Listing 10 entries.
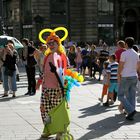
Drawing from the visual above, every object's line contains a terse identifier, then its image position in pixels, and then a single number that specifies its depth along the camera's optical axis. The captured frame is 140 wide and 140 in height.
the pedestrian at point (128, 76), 11.94
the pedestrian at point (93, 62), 25.20
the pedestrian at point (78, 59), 26.92
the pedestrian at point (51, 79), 9.55
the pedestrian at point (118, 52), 16.06
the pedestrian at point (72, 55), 27.02
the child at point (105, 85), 14.93
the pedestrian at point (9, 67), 17.09
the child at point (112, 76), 14.51
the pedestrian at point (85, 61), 26.30
